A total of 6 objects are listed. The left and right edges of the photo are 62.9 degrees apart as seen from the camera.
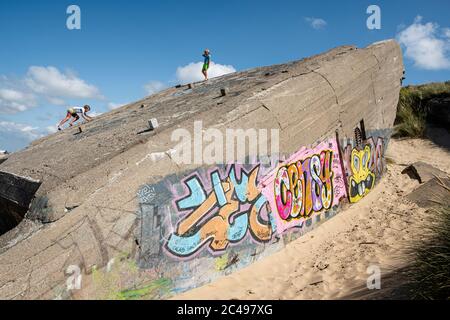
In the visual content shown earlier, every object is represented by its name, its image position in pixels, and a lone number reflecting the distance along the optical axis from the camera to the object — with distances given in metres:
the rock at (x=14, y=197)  5.11
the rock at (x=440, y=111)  11.34
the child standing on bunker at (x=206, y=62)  11.23
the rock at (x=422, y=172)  8.28
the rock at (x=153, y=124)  5.76
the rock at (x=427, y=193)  7.08
